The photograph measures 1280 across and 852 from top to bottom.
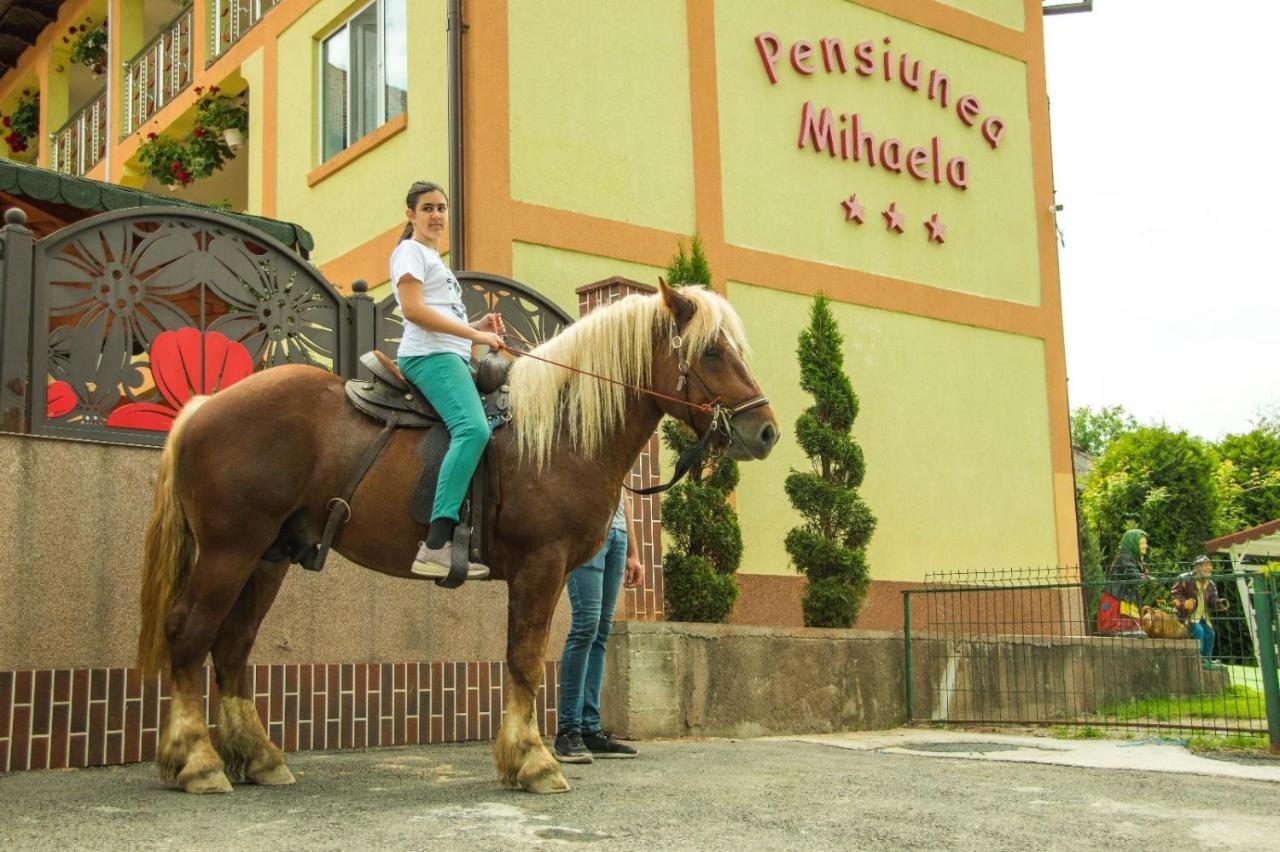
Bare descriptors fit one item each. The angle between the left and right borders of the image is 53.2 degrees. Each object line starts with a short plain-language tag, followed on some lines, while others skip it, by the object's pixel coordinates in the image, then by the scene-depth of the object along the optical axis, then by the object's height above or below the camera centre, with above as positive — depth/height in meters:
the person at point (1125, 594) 11.45 +0.11
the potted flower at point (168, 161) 16.00 +5.86
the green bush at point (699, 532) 9.35 +0.63
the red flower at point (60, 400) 6.41 +1.14
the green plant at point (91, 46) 19.33 +8.77
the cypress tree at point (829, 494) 10.52 +1.00
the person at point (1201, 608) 10.20 -0.03
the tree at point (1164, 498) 29.78 +2.59
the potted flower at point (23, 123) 22.16 +8.74
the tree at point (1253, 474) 39.31 +4.15
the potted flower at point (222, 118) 15.75 +6.22
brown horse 5.31 +0.57
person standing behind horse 6.52 -0.14
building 12.17 +4.65
